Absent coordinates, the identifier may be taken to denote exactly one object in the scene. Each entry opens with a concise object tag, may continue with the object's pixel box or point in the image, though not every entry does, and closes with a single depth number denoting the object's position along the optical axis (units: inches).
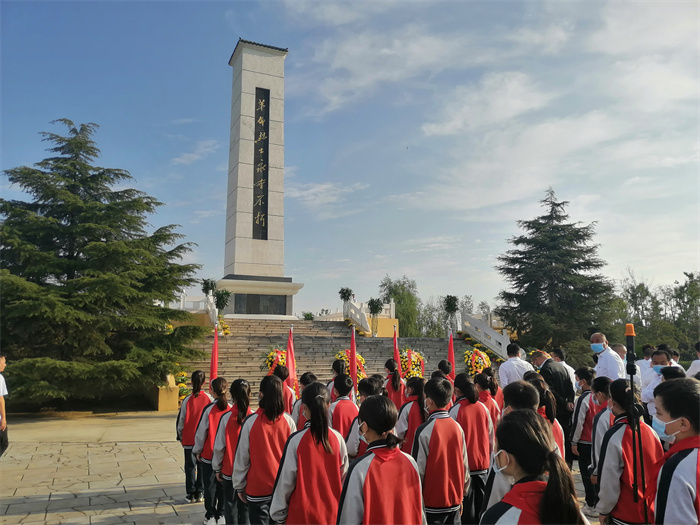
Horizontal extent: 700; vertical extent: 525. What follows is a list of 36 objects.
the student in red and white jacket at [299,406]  180.9
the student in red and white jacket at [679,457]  87.1
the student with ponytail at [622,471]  118.0
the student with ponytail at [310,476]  121.2
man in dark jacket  271.0
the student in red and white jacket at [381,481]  102.3
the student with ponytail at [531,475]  69.3
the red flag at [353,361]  274.4
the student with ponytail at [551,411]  167.8
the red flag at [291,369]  287.9
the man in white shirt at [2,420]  237.6
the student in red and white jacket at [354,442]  162.9
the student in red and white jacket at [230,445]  166.9
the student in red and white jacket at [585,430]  213.3
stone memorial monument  929.9
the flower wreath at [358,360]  406.7
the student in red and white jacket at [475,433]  176.6
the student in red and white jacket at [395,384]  263.4
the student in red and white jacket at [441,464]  140.1
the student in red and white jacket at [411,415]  185.9
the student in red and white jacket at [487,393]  208.1
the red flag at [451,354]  364.0
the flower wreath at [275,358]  467.4
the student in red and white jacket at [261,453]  147.6
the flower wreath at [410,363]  447.5
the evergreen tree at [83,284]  477.4
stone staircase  640.4
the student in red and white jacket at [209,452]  198.4
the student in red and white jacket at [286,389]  212.7
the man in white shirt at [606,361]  273.1
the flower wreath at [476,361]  502.6
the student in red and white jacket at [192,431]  226.5
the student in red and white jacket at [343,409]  177.8
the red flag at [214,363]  264.7
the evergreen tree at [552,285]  902.4
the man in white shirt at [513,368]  273.5
